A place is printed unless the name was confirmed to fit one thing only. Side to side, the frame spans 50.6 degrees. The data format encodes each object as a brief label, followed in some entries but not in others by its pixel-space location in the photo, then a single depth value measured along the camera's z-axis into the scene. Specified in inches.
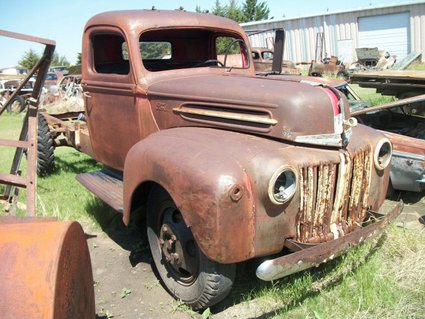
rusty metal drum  59.9
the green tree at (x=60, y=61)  1497.3
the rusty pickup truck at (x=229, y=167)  91.5
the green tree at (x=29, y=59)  1201.6
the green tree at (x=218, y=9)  1374.3
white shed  716.7
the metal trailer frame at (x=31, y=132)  108.2
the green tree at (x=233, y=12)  1368.1
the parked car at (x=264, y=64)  427.2
